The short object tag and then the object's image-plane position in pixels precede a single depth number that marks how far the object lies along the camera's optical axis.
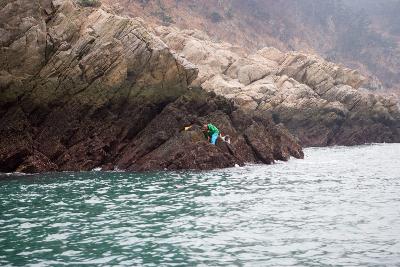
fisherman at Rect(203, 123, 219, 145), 35.78
